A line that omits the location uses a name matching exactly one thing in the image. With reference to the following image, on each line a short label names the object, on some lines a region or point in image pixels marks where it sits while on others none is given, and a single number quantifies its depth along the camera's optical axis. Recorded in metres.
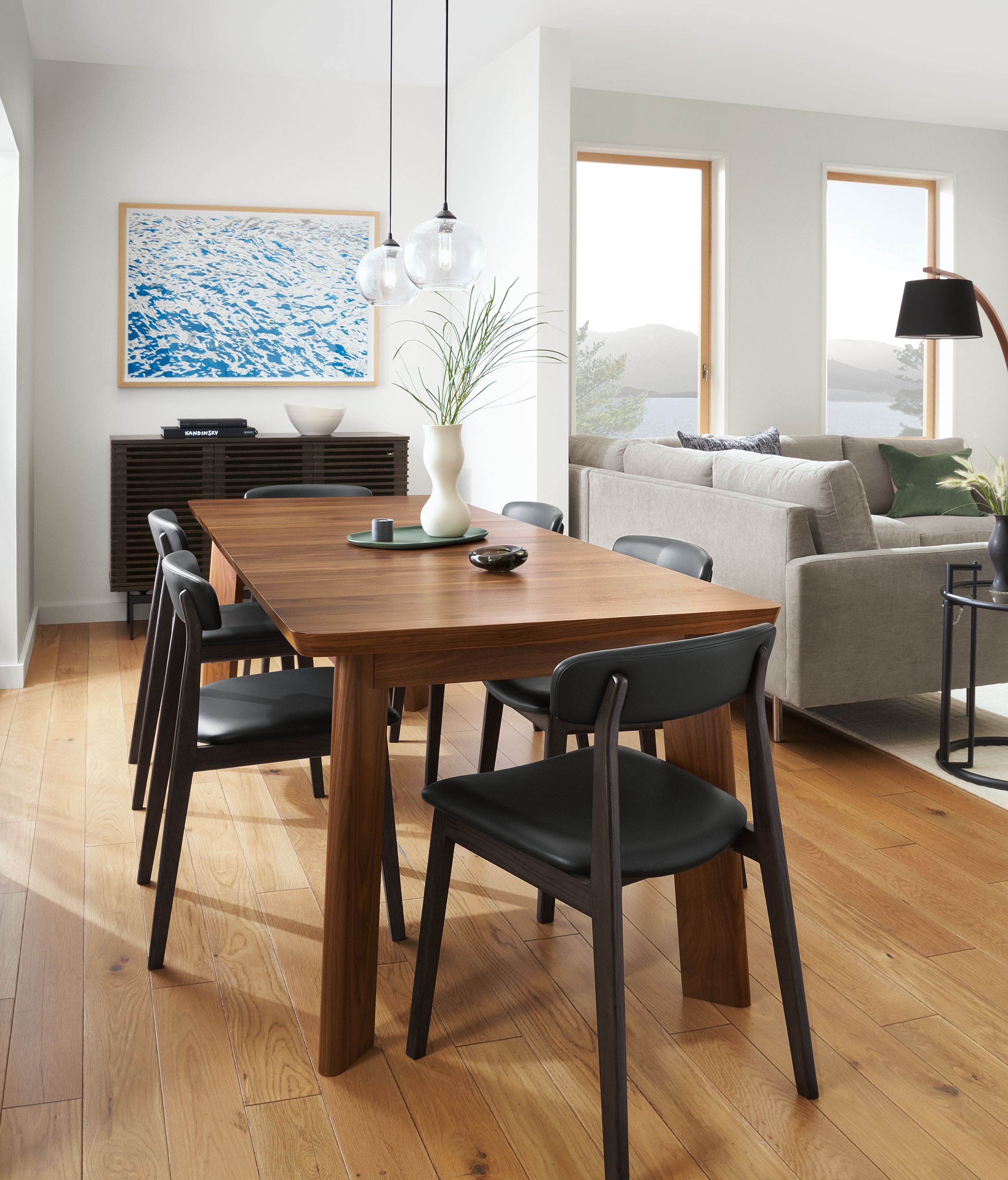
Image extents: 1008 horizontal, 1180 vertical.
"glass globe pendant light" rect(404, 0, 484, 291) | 3.07
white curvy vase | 2.76
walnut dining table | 1.82
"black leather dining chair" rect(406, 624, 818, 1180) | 1.53
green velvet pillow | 5.98
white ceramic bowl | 5.62
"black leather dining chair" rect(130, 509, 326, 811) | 2.88
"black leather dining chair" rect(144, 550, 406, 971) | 2.19
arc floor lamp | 5.18
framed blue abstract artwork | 5.64
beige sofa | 3.45
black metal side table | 3.24
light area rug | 3.47
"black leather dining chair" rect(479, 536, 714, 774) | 2.51
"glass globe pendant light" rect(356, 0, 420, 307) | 3.68
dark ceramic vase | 3.23
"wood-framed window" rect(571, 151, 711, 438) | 6.40
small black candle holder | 2.87
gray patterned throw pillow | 5.73
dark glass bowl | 2.46
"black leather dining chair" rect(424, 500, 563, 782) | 3.21
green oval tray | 2.83
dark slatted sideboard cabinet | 5.37
